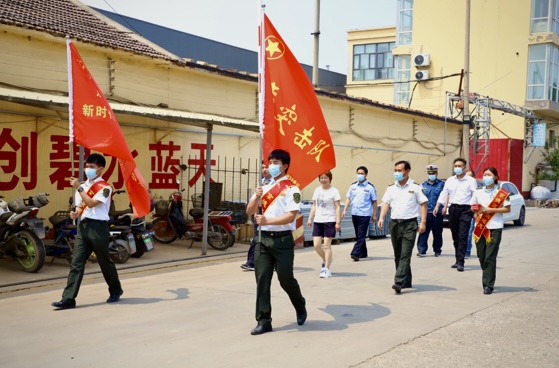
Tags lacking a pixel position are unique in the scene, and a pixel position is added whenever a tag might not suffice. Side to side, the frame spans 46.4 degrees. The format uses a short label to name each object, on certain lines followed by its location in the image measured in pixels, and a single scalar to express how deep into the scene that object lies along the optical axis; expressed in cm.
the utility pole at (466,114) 2714
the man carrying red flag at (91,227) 768
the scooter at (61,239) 1059
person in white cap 1329
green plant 3525
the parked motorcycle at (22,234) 991
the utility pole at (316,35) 2275
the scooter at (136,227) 1154
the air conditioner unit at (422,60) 3678
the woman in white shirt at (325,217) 1023
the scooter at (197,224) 1341
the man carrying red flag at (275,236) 669
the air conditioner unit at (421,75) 3694
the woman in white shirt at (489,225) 907
